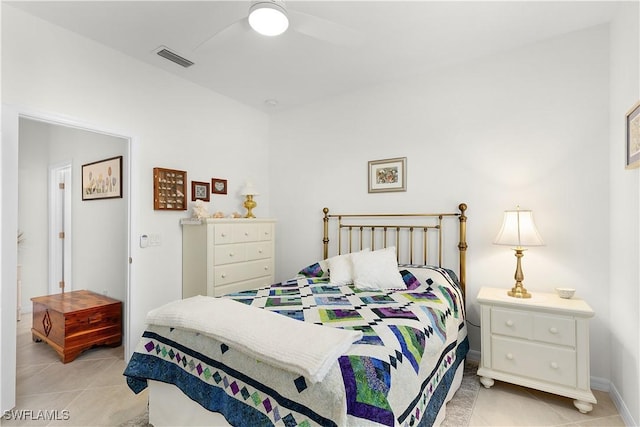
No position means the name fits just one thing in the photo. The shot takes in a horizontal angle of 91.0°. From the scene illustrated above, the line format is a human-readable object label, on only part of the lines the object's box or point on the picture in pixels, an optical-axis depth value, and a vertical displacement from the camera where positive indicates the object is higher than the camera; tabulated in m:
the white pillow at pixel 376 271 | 2.54 -0.48
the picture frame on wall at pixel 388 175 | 3.18 +0.40
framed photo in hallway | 3.40 +0.39
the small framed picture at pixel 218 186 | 3.52 +0.32
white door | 4.14 -0.10
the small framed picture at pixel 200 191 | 3.31 +0.25
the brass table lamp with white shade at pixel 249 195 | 3.62 +0.22
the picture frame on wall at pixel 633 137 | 1.77 +0.45
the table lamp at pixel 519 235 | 2.30 -0.16
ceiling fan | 1.57 +1.02
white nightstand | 2.03 -0.89
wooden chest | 2.85 -1.04
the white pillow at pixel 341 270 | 2.71 -0.50
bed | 1.21 -0.65
